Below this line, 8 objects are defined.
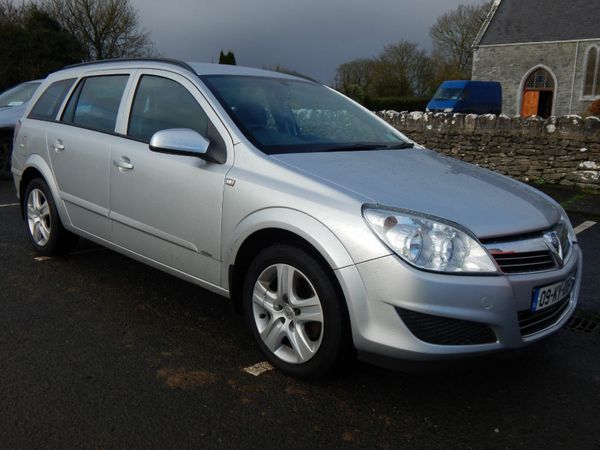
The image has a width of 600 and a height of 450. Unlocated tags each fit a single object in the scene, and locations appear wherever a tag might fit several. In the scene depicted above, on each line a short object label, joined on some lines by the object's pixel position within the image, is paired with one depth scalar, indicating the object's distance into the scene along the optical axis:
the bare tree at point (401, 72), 48.84
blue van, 28.58
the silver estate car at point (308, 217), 2.66
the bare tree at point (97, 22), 37.56
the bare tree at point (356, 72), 52.16
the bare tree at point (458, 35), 50.81
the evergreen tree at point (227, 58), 24.16
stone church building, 35.22
